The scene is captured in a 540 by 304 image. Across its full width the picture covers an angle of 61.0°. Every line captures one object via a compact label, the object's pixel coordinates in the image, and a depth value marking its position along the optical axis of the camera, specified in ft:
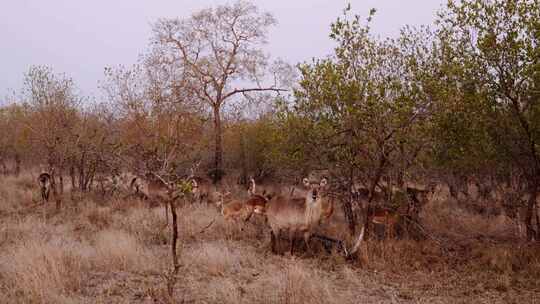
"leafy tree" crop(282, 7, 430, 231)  33.17
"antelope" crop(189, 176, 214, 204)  62.54
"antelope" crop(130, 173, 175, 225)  59.14
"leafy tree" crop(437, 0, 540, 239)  30.68
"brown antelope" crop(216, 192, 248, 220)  46.45
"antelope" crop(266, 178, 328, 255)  35.81
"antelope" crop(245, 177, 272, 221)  45.34
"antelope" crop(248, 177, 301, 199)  63.26
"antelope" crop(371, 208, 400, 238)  39.29
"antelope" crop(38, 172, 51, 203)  60.95
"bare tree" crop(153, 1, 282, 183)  79.30
